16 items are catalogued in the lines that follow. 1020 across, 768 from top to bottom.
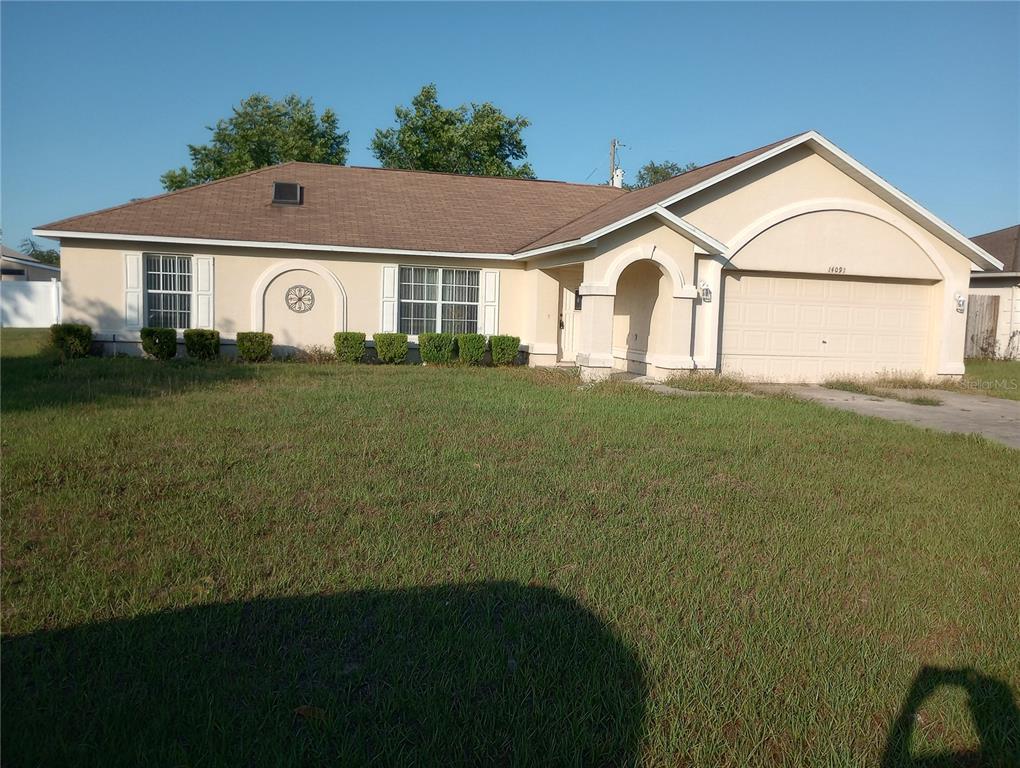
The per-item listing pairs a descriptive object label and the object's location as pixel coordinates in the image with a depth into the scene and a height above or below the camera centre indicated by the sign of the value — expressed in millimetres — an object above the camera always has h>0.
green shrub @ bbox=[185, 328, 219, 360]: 17672 -805
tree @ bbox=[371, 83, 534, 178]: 36188 +8079
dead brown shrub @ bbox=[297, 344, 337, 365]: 18645 -1054
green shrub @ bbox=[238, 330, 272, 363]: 17953 -834
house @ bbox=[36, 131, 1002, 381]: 16625 +1022
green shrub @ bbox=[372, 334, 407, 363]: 18766 -812
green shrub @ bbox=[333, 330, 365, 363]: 18547 -798
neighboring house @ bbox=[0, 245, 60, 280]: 41906 +1889
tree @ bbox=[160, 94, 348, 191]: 38875 +8434
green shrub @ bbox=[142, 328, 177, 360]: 17406 -769
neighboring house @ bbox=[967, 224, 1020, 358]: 25844 +431
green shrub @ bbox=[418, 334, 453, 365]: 19016 -813
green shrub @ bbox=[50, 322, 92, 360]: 16938 -747
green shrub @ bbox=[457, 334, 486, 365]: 19125 -772
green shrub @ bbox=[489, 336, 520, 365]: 19250 -772
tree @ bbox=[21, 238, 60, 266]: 81438 +5407
